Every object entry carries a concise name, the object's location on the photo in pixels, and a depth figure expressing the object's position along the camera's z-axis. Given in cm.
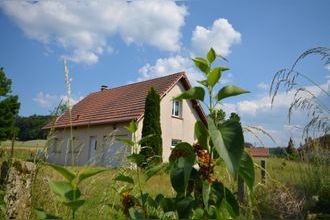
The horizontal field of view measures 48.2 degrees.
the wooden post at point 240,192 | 391
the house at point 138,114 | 2292
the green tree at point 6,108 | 3975
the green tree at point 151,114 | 1925
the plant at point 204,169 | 112
